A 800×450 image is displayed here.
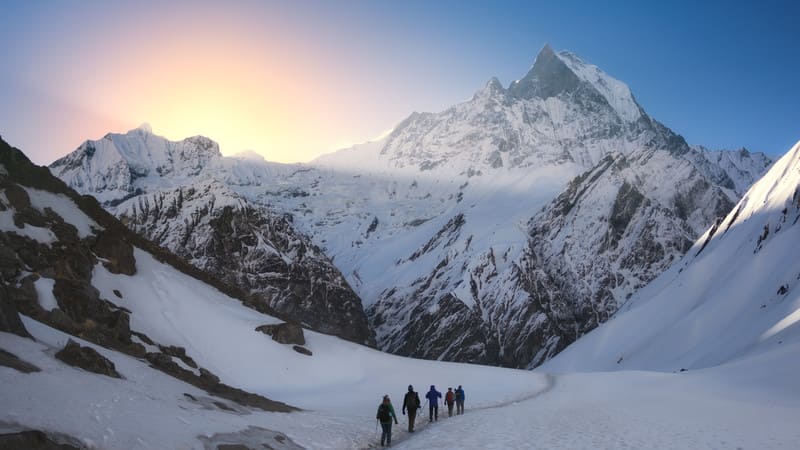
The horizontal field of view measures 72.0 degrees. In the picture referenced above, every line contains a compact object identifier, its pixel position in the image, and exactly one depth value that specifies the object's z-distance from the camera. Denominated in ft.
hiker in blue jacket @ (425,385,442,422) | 87.76
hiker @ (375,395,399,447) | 65.31
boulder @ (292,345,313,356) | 145.07
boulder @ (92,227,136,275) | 137.69
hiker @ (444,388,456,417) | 93.91
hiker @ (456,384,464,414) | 96.97
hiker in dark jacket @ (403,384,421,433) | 76.43
